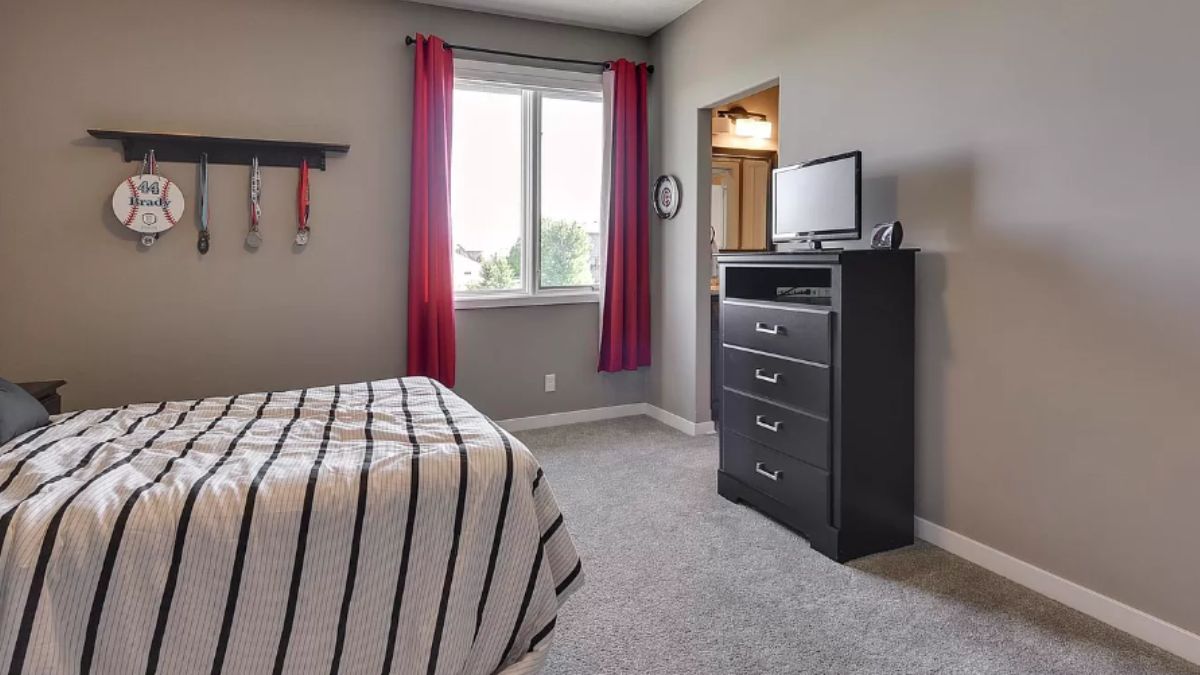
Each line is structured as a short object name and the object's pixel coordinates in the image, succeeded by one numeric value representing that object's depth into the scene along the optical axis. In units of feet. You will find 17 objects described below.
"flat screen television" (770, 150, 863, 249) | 8.93
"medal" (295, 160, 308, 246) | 12.43
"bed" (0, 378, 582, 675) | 4.43
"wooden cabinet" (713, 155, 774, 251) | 16.67
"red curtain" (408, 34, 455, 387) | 13.10
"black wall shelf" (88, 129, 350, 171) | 11.33
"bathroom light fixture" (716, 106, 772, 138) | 16.48
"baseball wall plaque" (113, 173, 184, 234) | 11.26
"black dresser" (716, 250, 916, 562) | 8.46
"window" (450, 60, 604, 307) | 14.20
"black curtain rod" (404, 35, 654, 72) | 13.14
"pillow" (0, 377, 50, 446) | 6.19
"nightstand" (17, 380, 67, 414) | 9.22
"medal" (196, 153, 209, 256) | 11.80
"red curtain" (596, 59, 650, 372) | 14.85
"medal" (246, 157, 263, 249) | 12.11
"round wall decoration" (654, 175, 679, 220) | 14.51
